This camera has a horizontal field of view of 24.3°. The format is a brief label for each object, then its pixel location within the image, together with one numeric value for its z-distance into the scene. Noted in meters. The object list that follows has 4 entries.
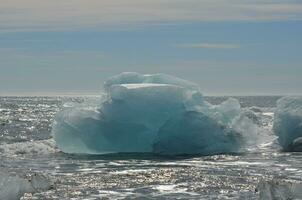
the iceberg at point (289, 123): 34.78
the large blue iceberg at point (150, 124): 32.66
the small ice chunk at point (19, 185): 18.81
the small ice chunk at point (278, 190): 18.50
